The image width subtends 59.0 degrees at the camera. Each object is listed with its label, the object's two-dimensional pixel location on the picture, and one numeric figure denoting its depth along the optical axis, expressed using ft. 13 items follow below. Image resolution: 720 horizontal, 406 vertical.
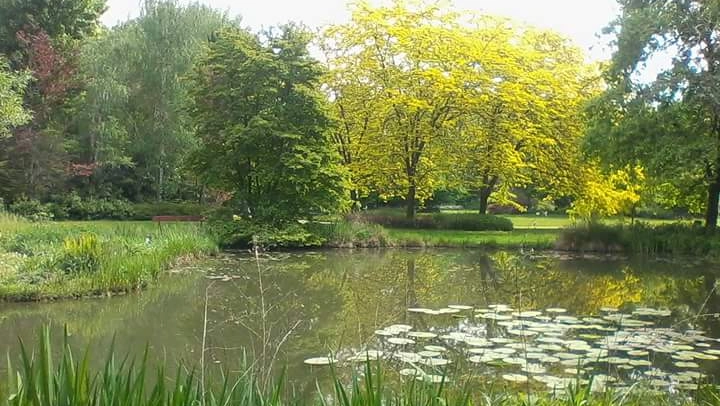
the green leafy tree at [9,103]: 49.60
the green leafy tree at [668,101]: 47.47
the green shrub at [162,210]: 77.71
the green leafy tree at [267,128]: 53.42
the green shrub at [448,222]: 69.26
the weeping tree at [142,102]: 79.71
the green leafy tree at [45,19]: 79.56
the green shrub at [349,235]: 54.75
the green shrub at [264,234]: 51.29
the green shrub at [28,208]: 67.97
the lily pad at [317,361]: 18.44
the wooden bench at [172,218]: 70.85
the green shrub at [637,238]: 51.34
